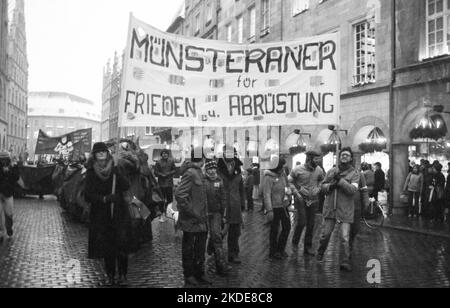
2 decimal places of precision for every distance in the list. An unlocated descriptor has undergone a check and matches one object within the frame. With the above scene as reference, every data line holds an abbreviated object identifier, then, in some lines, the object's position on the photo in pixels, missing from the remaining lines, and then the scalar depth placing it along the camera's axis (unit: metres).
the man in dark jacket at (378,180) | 16.84
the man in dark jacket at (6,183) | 9.95
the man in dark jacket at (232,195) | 8.22
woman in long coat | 6.29
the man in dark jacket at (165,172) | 12.71
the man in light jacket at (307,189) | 9.38
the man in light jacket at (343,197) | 7.87
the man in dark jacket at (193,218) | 6.59
